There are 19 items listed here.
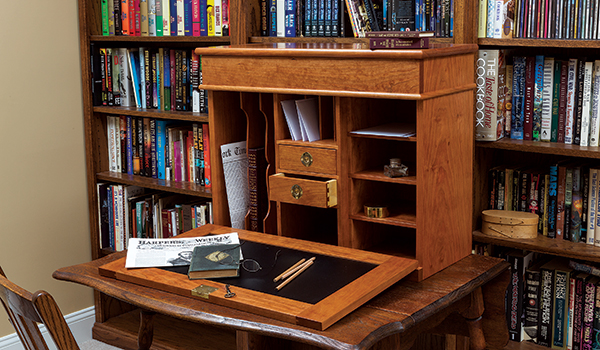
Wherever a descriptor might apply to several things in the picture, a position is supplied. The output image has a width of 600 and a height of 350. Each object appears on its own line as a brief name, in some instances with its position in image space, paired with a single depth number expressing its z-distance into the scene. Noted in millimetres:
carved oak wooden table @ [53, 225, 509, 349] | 1379
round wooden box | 1955
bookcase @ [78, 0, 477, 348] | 1682
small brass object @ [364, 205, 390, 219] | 1809
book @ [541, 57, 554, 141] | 1917
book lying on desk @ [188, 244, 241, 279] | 1618
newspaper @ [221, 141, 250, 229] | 2096
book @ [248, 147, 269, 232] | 2066
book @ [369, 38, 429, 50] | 1622
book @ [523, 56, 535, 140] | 1943
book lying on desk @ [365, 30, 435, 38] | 1615
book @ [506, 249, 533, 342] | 2057
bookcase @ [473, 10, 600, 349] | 1835
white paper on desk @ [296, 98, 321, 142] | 1897
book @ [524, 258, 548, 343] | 2041
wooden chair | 1174
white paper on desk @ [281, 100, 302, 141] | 1906
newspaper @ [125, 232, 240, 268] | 1714
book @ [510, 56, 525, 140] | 1957
